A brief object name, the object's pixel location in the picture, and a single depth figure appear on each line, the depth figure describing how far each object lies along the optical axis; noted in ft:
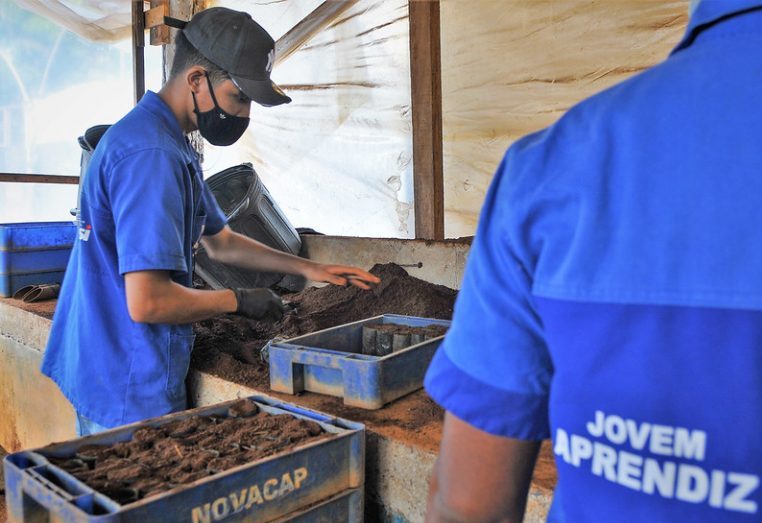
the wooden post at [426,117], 12.82
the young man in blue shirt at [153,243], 6.30
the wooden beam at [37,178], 17.46
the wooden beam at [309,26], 17.79
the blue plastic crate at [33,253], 13.35
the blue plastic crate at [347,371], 6.54
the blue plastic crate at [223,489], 4.51
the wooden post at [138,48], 15.90
